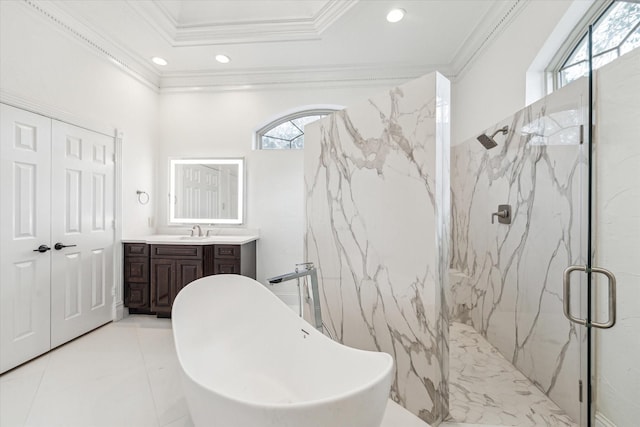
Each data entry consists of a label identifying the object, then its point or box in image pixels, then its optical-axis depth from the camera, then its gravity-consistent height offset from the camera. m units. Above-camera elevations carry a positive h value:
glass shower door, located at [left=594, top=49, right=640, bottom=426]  1.12 -0.07
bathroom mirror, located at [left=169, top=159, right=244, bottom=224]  3.47 +0.23
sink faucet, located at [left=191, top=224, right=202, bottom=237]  3.34 -0.25
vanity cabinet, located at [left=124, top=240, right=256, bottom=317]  2.91 -0.62
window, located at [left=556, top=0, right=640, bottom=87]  1.34 +0.94
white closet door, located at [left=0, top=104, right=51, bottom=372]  1.95 -0.19
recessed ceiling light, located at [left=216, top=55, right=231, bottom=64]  3.06 +1.68
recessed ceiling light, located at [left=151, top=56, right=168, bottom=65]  3.10 +1.68
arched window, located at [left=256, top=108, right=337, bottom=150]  3.58 +1.02
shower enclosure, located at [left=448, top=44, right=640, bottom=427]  1.15 -0.18
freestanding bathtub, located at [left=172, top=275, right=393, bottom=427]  0.89 -0.72
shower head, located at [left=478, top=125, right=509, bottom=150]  2.07 +0.58
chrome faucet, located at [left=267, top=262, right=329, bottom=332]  1.74 -0.54
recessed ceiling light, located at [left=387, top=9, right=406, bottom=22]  2.35 +1.69
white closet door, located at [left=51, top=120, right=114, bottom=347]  2.32 -0.21
